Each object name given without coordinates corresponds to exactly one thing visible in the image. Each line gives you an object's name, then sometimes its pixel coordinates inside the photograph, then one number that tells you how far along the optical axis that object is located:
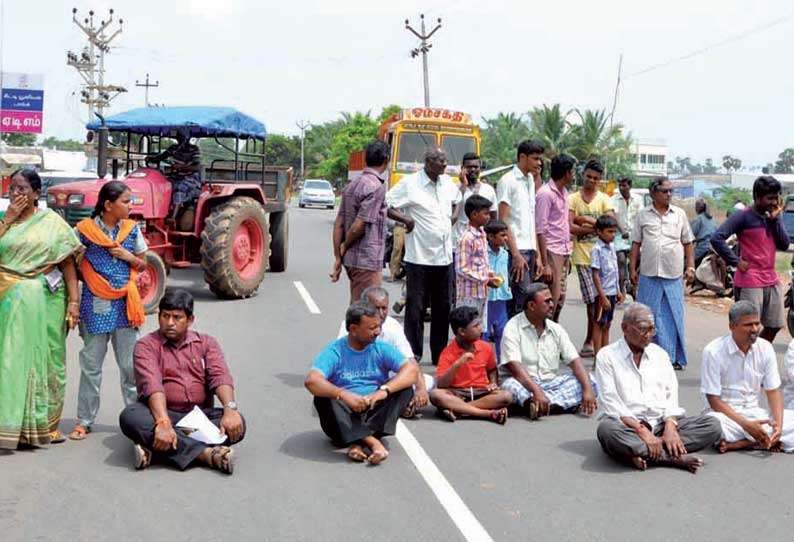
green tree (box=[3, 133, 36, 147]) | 74.22
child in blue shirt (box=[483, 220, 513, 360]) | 8.42
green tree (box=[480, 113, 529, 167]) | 49.56
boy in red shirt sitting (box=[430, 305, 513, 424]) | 6.91
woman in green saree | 5.83
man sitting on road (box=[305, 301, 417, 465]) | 5.96
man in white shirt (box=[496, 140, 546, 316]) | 8.72
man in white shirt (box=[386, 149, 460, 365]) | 8.30
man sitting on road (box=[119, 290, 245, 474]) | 5.61
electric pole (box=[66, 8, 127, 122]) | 51.00
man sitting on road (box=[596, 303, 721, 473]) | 5.80
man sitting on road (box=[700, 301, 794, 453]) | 6.25
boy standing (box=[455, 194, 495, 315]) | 8.12
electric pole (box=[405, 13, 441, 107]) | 40.75
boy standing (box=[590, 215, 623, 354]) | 8.97
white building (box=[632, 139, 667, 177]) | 119.25
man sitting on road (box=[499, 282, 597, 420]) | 7.11
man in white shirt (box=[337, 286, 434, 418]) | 6.74
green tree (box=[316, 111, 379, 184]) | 64.31
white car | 45.72
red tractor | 12.25
